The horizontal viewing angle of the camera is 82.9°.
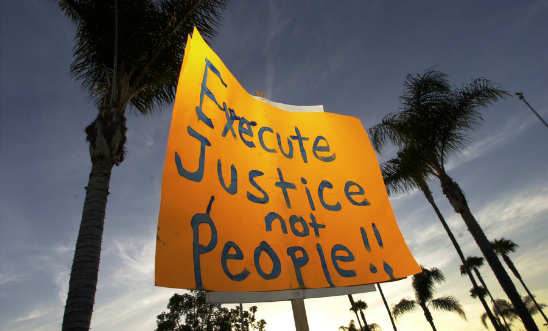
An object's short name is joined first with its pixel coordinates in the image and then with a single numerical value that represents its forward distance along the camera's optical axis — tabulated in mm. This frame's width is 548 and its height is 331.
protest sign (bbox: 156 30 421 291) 1676
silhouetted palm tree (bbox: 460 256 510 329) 27405
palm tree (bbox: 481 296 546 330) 40644
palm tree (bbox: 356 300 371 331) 30188
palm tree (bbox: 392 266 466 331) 21875
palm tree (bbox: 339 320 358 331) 36500
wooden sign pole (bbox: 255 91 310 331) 1888
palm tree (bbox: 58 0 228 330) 3632
